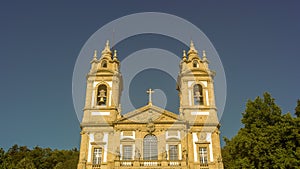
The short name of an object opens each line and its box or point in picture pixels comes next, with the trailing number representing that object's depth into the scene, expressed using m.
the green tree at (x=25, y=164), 31.31
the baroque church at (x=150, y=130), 25.42
